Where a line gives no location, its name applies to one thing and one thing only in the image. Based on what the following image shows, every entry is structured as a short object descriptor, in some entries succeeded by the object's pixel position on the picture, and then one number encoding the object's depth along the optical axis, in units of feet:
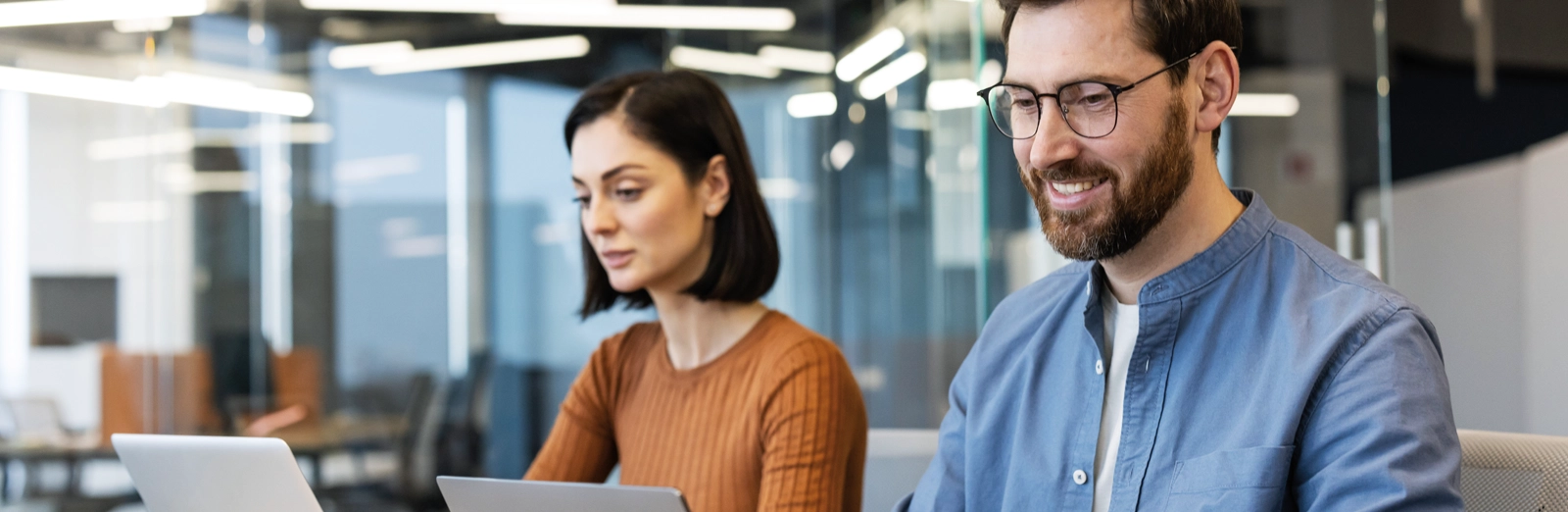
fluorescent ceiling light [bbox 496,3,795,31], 14.99
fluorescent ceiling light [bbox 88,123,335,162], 15.42
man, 3.06
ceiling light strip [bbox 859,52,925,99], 12.06
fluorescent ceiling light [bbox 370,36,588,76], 16.90
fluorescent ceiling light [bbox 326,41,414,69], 17.03
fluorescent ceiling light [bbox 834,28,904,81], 12.74
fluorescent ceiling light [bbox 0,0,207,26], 14.74
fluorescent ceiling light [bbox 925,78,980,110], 9.89
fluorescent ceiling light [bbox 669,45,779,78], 14.75
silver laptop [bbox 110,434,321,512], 4.03
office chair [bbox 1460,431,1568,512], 3.25
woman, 4.94
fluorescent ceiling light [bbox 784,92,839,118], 14.02
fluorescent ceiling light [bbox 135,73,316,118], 16.12
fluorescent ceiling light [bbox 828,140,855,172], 13.70
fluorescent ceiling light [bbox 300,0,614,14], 16.96
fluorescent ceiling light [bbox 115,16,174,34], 15.24
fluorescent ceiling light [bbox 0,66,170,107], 14.78
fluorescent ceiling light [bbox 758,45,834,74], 14.33
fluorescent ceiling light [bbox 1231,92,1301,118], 15.64
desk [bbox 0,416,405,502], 16.49
